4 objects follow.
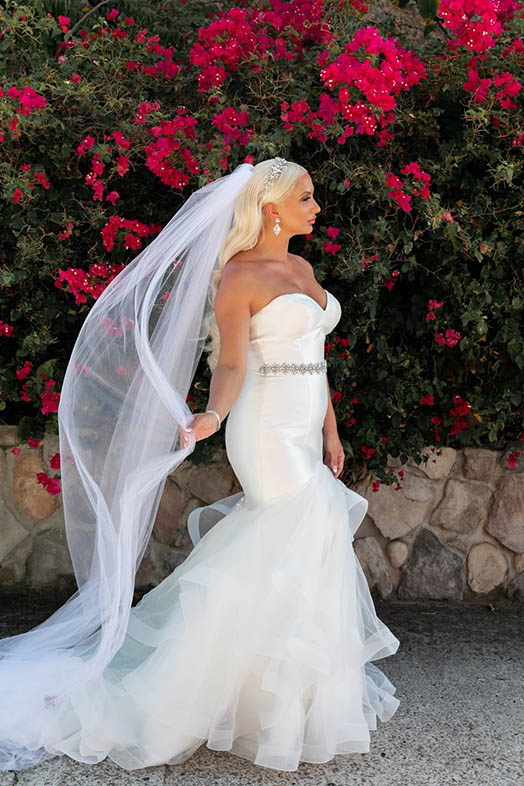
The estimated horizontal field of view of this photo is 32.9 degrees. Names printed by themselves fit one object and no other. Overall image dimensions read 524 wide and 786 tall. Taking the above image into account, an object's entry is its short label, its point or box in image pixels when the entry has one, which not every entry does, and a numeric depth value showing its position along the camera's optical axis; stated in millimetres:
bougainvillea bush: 3887
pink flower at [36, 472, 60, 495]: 4296
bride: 2879
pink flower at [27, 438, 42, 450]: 4402
